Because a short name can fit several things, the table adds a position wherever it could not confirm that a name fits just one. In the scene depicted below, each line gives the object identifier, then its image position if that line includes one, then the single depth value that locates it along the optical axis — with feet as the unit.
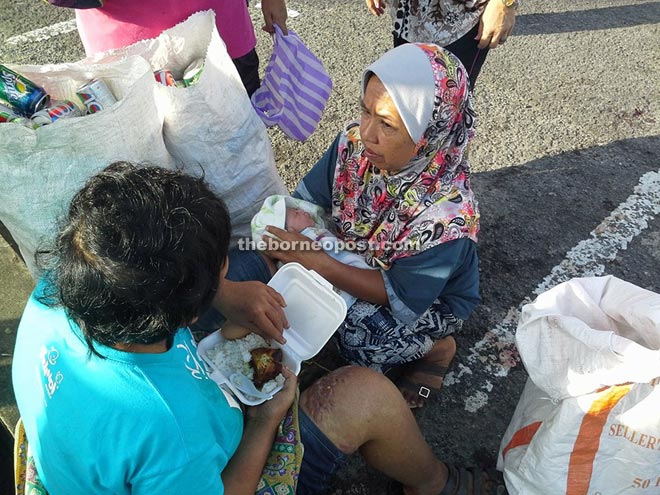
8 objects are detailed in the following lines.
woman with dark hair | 3.28
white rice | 5.37
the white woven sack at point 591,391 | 4.66
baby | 6.50
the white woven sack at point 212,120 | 6.02
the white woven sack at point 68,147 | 5.17
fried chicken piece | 5.26
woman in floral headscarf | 5.56
